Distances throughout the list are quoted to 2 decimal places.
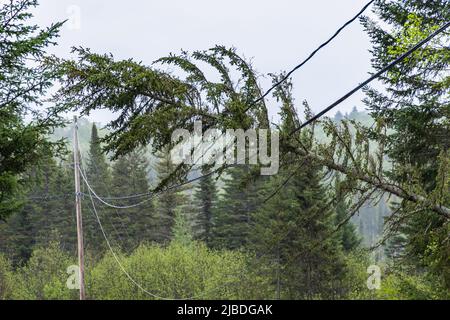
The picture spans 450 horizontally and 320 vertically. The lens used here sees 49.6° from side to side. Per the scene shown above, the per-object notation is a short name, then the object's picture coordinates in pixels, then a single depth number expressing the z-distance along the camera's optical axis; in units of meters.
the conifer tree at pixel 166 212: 48.25
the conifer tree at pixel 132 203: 45.94
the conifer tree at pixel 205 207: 45.66
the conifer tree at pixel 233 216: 42.38
